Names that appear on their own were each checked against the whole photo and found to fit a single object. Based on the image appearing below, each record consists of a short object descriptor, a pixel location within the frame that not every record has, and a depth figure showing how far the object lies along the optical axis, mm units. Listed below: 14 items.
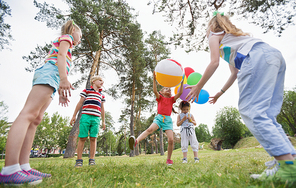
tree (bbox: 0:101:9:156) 23136
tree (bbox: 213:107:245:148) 29766
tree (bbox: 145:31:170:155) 16203
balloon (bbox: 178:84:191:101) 4371
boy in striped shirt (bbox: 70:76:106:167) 3447
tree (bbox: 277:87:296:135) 28662
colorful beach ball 3508
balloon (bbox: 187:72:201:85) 4465
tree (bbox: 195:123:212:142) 54725
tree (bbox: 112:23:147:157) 12758
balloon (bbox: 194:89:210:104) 4352
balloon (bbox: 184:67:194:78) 5253
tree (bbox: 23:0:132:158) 9641
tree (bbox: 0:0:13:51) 8164
